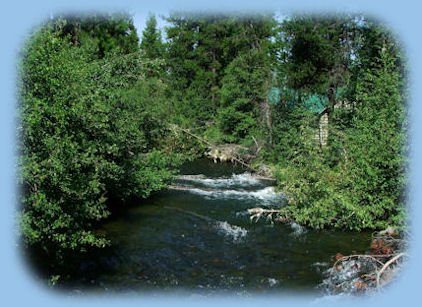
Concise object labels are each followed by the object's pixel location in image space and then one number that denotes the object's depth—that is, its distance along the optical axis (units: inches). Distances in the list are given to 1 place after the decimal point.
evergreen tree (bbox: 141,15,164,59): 1706.7
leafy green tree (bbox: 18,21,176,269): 278.8
